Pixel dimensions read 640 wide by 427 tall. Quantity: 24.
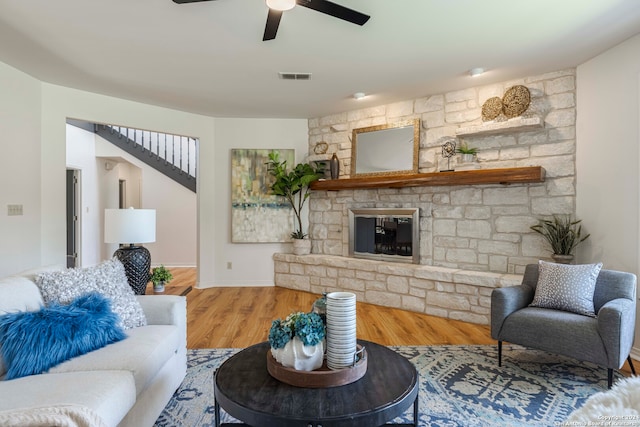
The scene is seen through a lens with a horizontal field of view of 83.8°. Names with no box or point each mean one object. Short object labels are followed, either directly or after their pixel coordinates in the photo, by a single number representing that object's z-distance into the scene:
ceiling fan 1.98
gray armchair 2.19
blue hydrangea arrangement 1.52
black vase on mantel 4.95
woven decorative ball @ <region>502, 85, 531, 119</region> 3.66
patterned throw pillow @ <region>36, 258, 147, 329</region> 1.93
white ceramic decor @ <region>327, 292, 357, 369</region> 1.55
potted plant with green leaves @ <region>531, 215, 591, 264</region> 3.29
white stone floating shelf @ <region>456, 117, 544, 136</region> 3.49
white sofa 1.22
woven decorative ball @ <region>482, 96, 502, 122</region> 3.83
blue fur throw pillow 1.56
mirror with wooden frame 4.41
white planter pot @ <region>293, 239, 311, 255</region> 5.14
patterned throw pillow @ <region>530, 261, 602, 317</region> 2.52
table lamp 2.70
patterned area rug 2.00
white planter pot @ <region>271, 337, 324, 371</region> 1.51
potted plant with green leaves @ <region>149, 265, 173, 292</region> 2.82
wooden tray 1.47
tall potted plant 5.04
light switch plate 3.45
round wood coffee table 1.27
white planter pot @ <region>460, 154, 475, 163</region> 3.99
